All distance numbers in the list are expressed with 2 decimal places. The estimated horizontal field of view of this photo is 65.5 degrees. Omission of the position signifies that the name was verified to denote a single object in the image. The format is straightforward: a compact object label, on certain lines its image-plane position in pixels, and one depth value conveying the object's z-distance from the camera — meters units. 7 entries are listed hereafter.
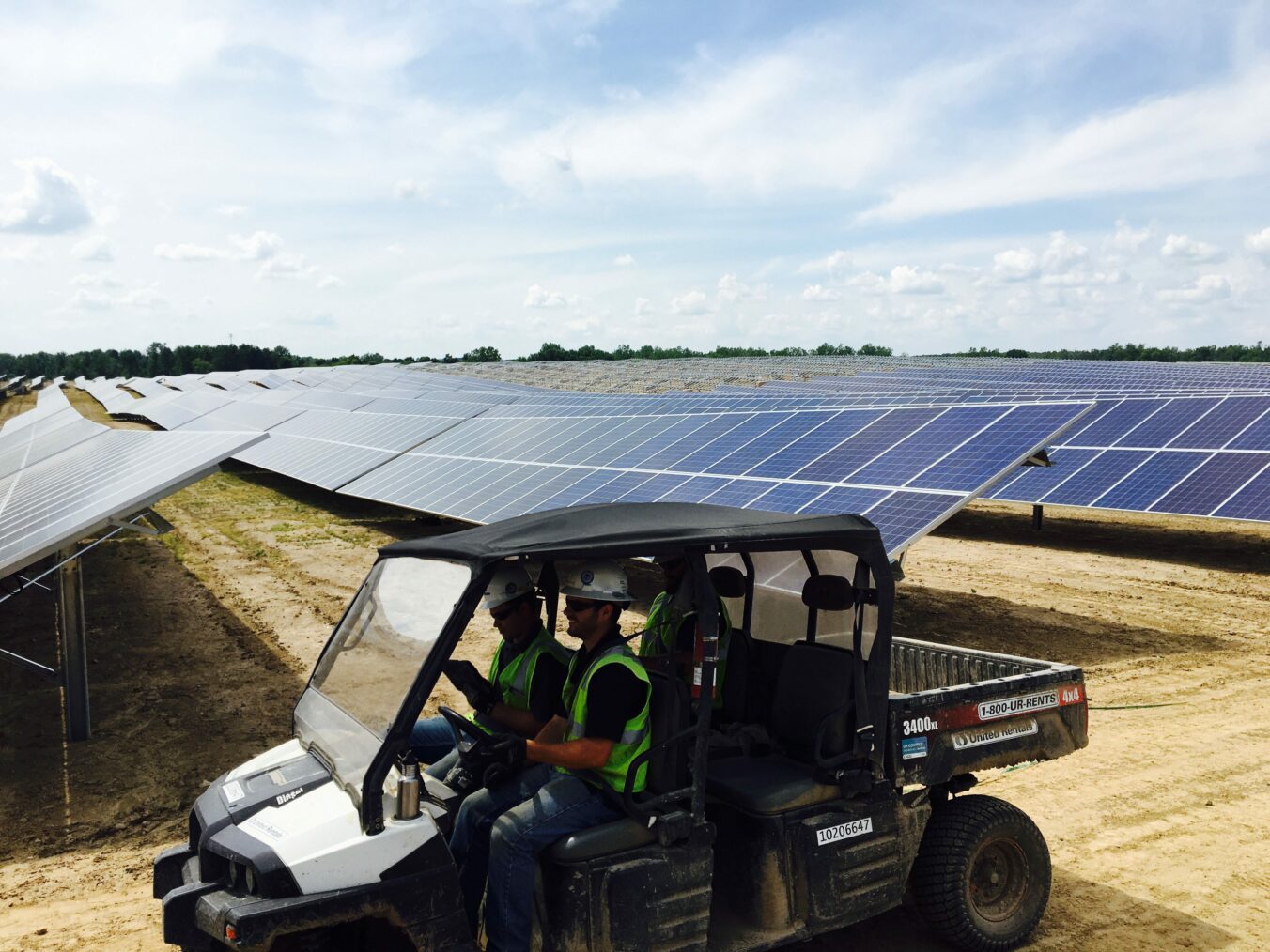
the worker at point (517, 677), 4.14
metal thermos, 3.54
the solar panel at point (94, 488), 7.57
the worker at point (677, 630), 4.24
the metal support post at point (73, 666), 8.38
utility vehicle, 3.52
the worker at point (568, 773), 3.67
